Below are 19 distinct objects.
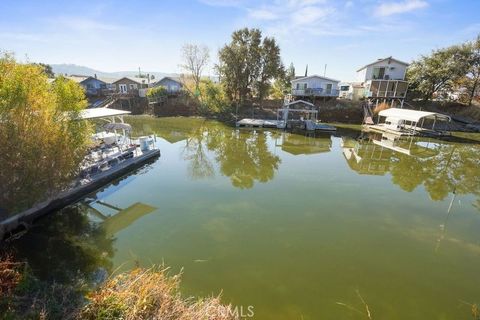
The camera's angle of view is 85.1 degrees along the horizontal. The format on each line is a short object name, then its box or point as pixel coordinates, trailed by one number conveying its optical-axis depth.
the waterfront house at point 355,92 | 40.94
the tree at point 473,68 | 32.75
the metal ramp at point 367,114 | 35.26
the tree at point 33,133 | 8.38
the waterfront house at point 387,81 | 36.97
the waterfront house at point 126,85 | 48.06
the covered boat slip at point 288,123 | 31.92
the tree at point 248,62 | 36.78
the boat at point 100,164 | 10.19
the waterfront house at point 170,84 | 46.34
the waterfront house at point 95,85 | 46.53
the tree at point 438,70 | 33.22
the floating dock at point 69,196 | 9.36
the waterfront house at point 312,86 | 38.41
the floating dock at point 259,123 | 33.22
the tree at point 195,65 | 48.93
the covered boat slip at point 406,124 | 27.79
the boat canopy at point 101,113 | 14.56
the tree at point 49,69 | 61.26
